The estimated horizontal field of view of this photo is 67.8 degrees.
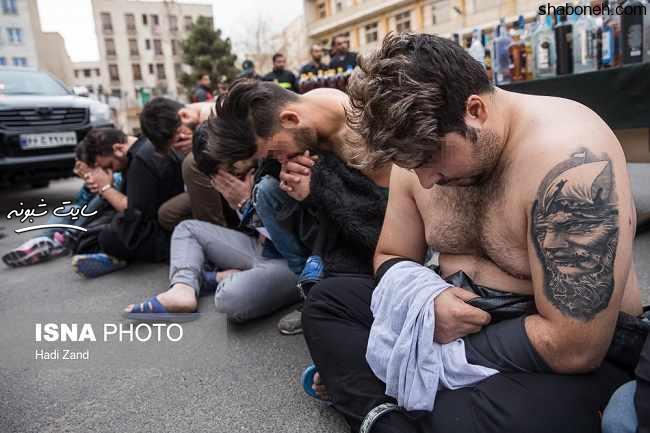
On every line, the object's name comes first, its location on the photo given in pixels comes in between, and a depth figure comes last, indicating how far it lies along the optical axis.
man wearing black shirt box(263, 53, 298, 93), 8.15
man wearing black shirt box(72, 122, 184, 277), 3.17
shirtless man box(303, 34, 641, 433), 0.95
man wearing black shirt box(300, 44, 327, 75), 7.30
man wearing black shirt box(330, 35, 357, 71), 6.99
